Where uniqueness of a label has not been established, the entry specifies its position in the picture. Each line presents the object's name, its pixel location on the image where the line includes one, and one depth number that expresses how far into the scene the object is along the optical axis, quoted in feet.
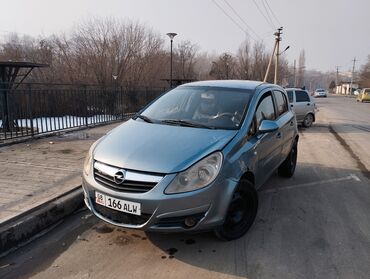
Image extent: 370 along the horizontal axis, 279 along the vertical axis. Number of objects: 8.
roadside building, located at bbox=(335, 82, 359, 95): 290.11
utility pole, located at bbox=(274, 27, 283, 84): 123.03
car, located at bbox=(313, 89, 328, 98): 198.59
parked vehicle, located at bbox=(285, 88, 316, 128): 50.16
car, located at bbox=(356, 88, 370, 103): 144.05
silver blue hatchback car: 10.91
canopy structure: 28.96
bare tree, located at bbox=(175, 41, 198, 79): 128.57
